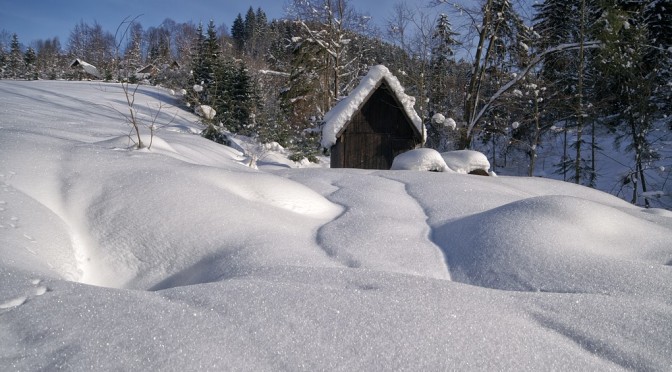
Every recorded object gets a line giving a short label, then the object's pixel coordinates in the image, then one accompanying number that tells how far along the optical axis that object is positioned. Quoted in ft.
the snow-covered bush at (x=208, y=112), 56.30
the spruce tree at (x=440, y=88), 56.74
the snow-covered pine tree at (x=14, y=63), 130.41
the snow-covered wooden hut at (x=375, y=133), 37.63
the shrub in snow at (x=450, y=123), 36.65
